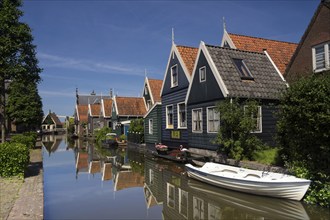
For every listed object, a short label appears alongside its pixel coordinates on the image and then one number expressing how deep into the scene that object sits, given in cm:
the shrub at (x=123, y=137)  4038
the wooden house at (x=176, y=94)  2423
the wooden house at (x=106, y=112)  5266
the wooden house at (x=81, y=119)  7046
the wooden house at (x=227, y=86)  1811
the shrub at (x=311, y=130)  1022
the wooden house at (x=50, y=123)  11244
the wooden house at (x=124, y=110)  4520
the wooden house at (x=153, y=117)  2930
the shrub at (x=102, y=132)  4546
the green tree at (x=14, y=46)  1727
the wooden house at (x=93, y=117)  6172
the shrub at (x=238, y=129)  1609
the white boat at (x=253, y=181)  1060
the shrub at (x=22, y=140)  2364
